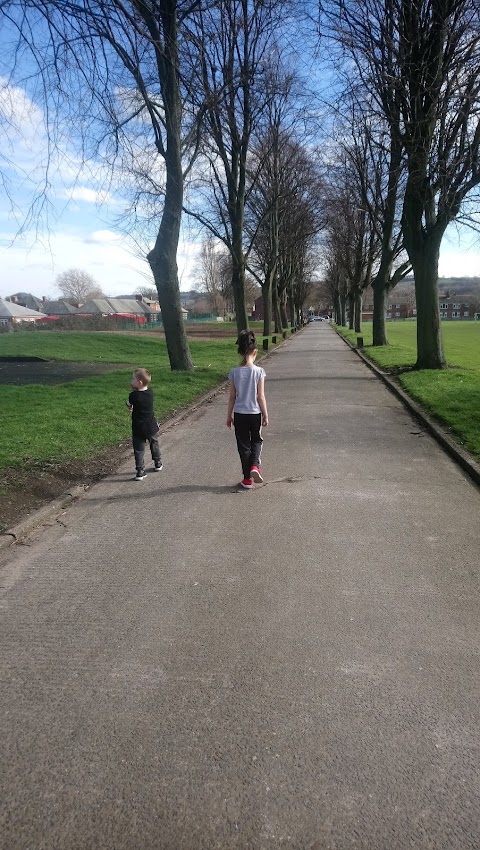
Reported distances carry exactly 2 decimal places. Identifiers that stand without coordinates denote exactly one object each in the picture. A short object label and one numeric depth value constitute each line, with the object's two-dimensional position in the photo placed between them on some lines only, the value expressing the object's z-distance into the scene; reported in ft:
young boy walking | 21.47
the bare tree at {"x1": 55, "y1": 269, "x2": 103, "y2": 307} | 485.56
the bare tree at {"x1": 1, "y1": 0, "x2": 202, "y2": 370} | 29.25
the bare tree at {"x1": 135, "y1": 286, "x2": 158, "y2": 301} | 497.38
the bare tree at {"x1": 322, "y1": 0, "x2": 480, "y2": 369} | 39.96
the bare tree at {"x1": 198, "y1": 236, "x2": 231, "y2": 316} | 316.95
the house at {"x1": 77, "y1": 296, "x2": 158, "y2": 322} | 382.73
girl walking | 20.34
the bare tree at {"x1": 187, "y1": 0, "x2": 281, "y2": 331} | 41.86
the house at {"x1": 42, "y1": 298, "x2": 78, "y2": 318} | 399.85
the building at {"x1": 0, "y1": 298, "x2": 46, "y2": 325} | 281.95
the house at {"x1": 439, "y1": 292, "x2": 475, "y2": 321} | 503.16
